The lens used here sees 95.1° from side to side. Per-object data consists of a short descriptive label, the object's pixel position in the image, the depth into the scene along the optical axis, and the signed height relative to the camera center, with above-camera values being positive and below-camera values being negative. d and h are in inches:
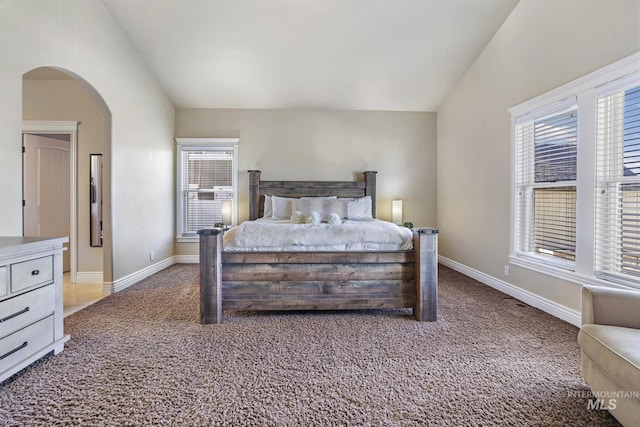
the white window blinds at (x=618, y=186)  88.0 +8.3
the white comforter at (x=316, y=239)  108.3 -10.7
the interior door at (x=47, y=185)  161.3 +13.5
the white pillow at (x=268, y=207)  190.9 +1.6
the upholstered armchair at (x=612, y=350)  49.8 -25.4
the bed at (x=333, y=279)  104.5 -25.1
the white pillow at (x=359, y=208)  181.3 +1.5
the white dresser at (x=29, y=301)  67.7 -23.4
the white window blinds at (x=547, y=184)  109.4 +11.0
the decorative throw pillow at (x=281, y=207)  186.1 +1.9
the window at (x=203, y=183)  205.3 +18.8
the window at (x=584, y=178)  89.4 +12.3
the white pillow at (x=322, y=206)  177.5 +2.6
